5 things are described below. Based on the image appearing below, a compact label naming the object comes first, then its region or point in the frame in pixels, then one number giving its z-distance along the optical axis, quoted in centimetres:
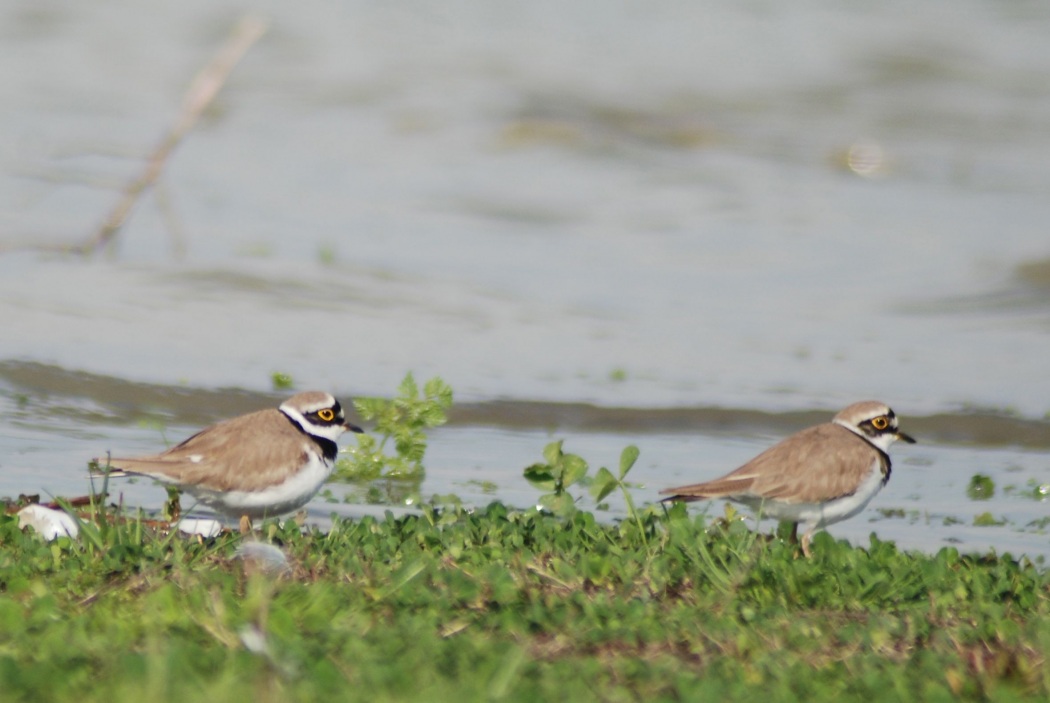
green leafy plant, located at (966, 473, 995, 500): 1602
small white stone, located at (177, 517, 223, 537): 1218
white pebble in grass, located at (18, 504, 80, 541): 1098
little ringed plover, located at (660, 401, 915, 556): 1362
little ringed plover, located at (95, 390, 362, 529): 1268
